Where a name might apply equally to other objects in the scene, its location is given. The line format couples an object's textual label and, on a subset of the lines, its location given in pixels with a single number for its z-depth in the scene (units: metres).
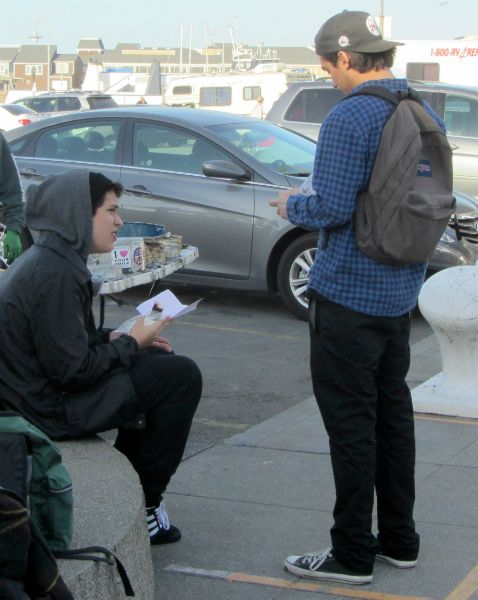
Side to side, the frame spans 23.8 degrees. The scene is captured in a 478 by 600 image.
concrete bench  3.19
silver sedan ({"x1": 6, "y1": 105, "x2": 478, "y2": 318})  8.93
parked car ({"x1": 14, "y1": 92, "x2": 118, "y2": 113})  34.81
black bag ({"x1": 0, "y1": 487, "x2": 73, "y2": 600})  2.55
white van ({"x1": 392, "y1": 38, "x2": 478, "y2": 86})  25.09
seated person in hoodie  3.91
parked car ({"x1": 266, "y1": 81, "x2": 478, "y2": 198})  14.20
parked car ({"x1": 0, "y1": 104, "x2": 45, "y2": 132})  30.61
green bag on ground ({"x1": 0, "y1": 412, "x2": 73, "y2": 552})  3.10
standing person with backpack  3.70
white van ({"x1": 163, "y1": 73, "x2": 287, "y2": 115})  34.56
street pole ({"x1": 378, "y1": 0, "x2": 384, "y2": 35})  39.94
